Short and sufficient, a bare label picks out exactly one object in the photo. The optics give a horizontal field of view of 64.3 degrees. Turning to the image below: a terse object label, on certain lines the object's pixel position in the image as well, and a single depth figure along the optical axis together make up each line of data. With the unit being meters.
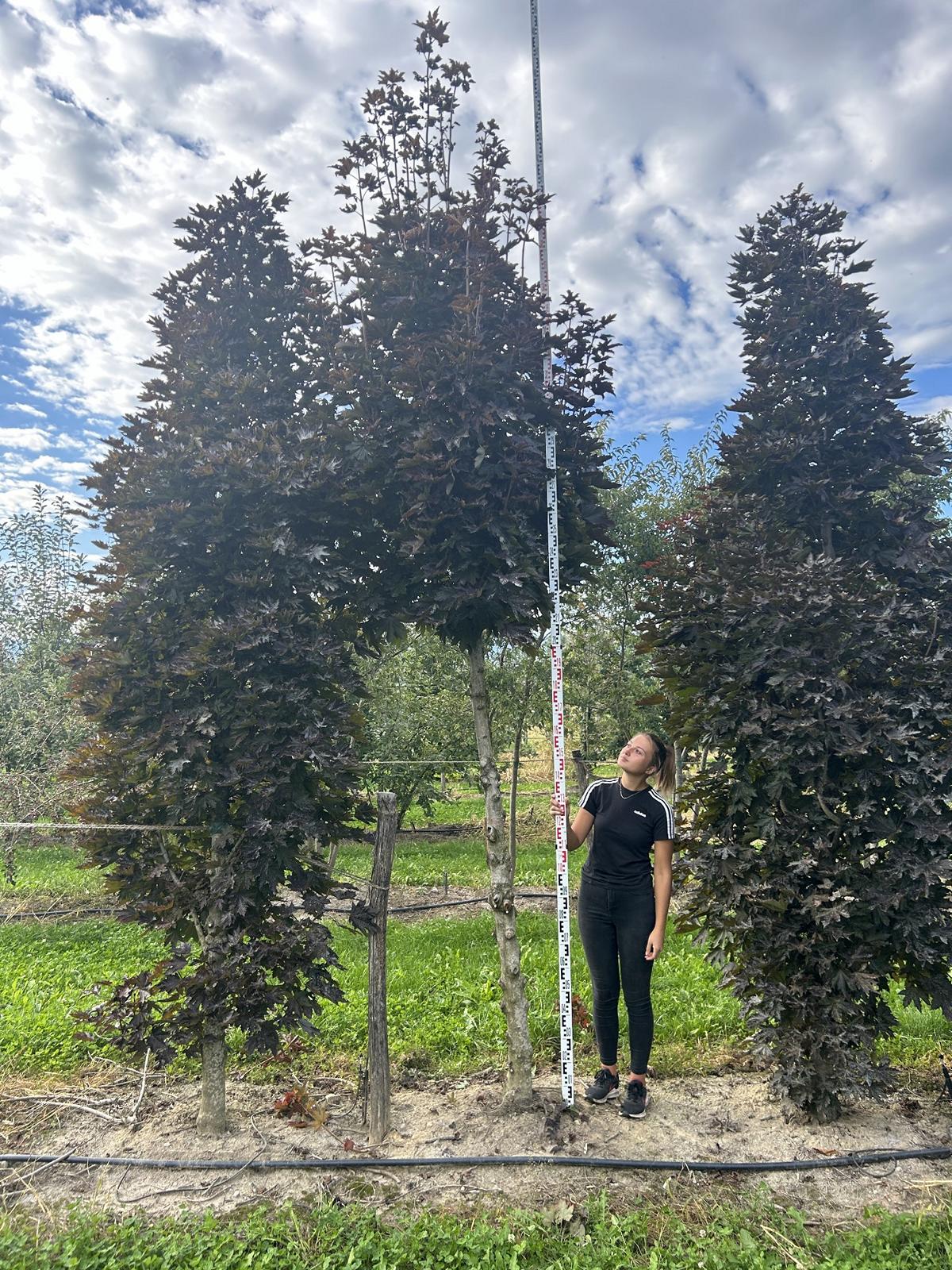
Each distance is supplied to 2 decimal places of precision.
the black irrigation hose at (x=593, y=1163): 3.32
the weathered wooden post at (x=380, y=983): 3.63
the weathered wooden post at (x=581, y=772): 7.18
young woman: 3.69
